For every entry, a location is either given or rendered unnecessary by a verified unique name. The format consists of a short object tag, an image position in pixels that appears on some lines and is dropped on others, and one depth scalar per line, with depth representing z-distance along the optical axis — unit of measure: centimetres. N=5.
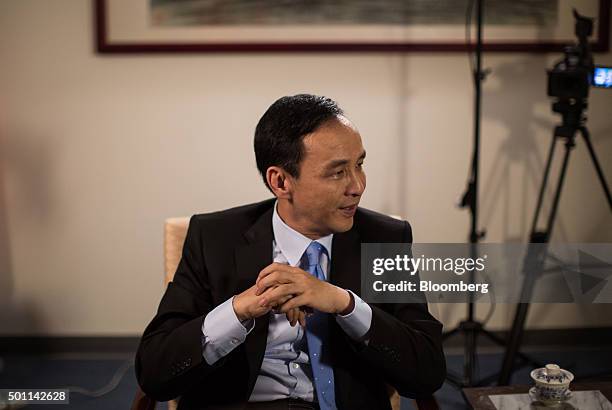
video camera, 266
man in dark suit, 152
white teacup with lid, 159
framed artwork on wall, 300
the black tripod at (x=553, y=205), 274
